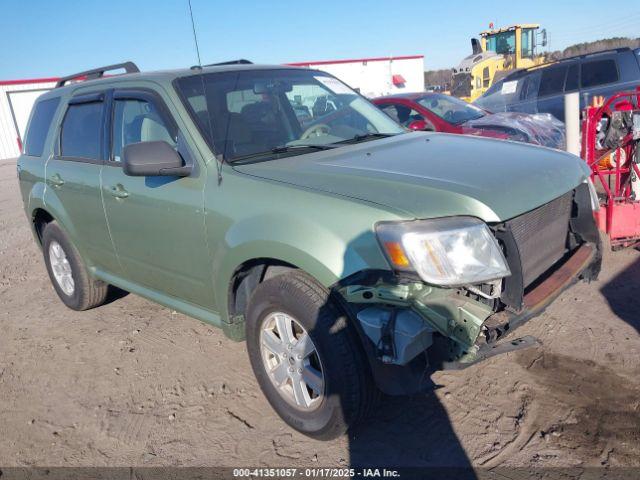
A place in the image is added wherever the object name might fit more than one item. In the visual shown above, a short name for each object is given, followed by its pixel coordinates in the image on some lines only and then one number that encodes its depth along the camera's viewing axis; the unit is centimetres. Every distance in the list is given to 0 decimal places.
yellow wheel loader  1772
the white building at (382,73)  3191
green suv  234
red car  762
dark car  909
